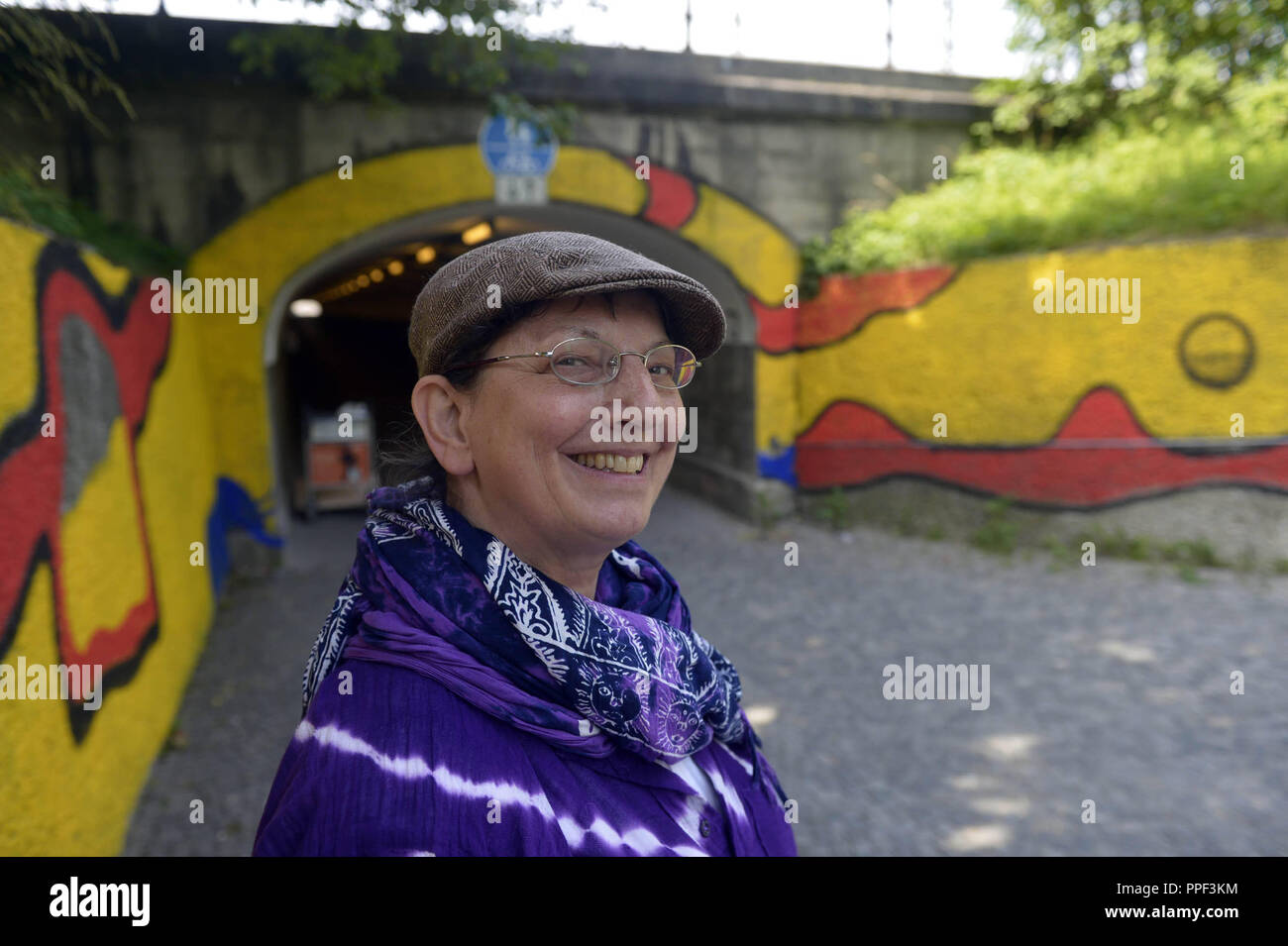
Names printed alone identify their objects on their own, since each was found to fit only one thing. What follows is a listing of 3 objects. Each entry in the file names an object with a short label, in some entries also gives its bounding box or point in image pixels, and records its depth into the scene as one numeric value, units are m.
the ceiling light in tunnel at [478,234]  9.91
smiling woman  1.13
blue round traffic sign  7.73
